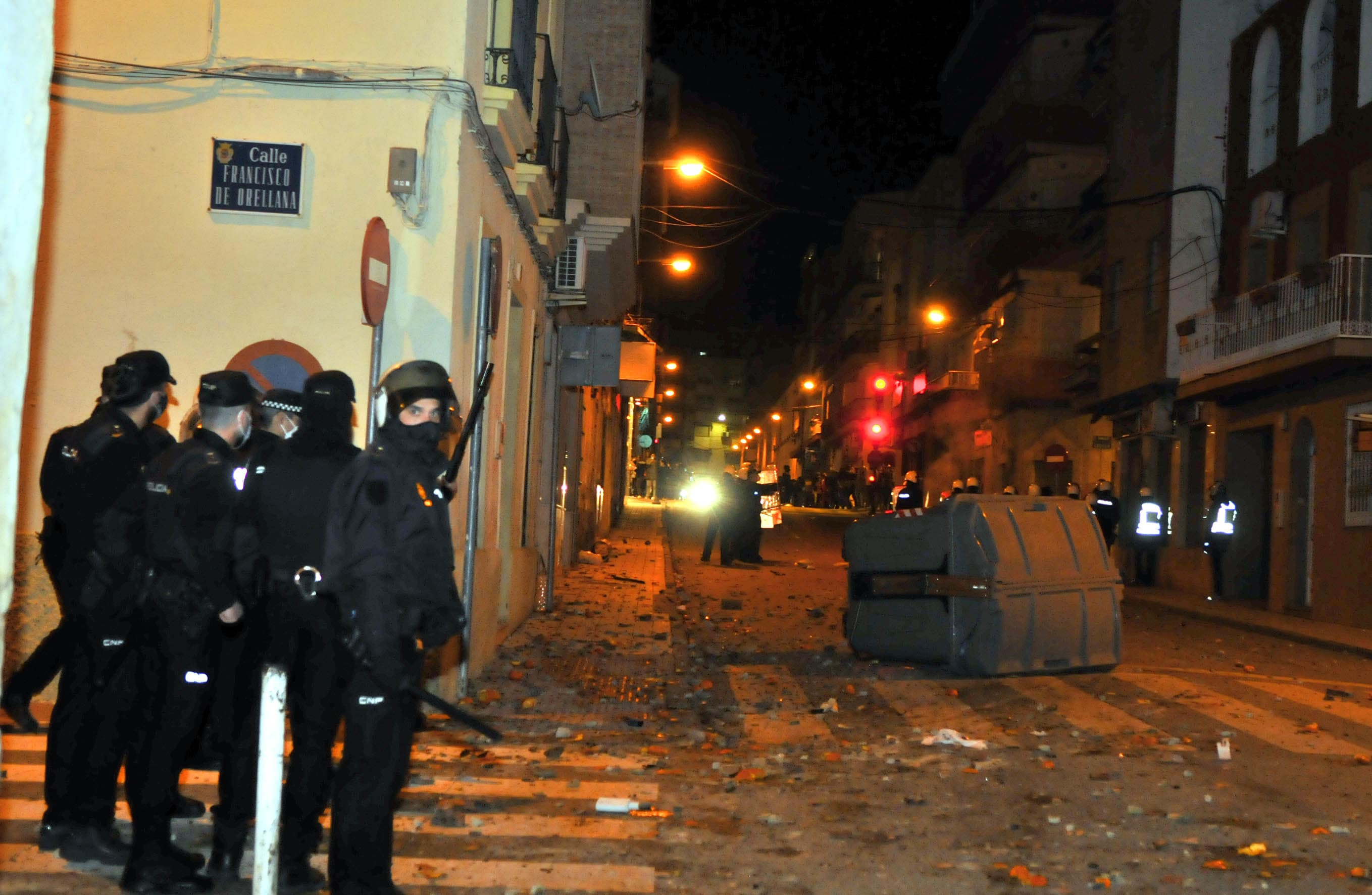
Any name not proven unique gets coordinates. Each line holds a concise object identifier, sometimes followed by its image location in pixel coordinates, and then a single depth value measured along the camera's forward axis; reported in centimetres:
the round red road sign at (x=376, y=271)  774
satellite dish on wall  1738
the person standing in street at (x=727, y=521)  2536
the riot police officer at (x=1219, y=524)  2262
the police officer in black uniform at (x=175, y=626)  495
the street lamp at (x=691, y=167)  1991
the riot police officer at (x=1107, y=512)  2331
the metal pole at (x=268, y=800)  424
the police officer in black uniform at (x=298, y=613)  502
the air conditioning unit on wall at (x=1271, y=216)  2348
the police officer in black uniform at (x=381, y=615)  458
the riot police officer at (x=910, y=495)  2430
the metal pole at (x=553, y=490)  1576
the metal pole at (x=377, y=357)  797
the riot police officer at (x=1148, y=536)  2509
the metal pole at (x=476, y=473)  988
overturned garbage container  1091
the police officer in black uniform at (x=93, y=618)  532
